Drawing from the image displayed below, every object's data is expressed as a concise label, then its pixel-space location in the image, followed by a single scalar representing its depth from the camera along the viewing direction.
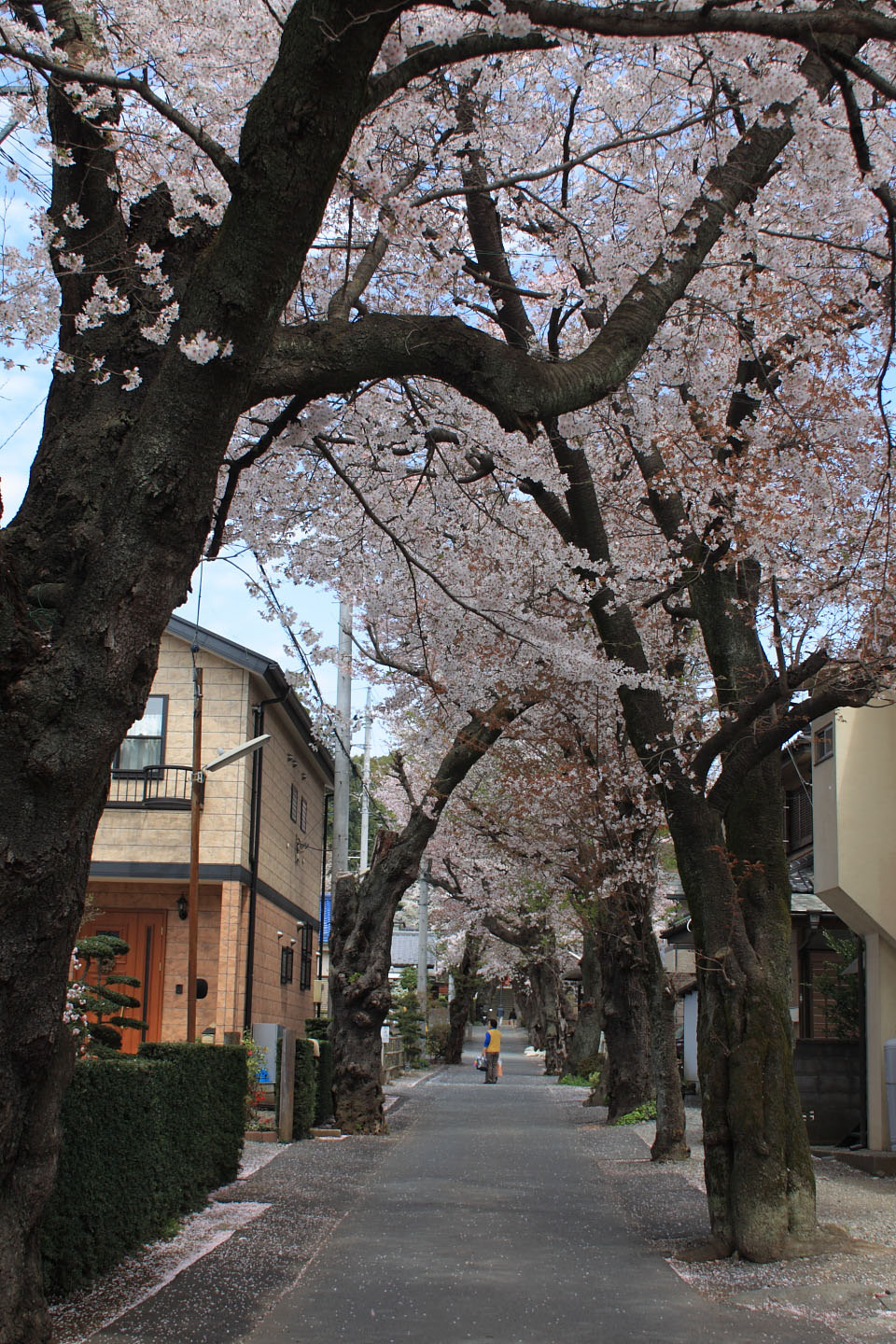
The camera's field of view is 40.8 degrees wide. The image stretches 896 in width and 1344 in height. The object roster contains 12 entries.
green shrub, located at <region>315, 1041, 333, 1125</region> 18.03
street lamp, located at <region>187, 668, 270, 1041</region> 13.66
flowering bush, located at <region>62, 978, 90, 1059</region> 8.52
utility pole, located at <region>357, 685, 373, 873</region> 24.08
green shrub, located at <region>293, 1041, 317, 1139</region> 16.39
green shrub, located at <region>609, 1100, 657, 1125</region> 20.88
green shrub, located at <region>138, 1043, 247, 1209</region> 9.55
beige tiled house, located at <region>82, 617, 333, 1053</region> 19.30
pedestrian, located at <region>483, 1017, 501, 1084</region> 34.53
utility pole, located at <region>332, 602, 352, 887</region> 19.72
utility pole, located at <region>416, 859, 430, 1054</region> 37.72
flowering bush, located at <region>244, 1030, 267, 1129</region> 16.52
